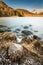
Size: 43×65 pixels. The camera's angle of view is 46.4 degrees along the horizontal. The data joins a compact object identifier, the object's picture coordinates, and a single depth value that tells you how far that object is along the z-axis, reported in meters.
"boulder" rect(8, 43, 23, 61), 1.10
